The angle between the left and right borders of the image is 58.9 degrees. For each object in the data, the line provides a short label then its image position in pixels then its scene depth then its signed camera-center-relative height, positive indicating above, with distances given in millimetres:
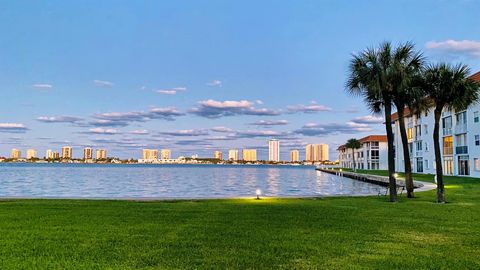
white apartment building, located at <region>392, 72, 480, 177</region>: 51844 +3448
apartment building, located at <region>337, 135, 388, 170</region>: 113750 +3554
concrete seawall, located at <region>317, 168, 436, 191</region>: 36250 -1805
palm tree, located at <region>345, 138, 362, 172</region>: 117500 +6003
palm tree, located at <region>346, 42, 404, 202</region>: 21797 +4564
